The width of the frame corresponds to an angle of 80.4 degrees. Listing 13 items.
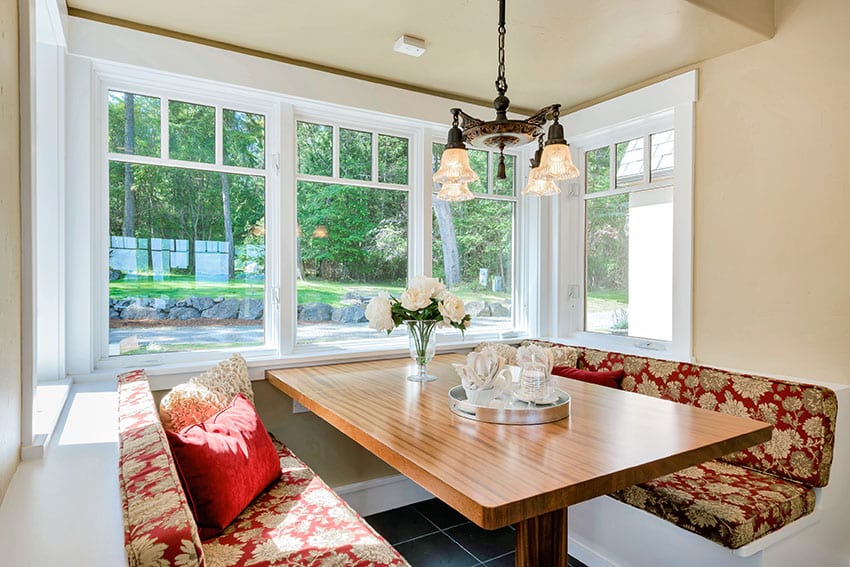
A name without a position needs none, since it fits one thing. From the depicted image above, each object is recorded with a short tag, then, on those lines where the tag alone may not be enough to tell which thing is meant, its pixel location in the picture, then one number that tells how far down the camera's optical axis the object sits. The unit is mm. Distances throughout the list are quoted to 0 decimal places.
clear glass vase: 2174
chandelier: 1667
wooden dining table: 1144
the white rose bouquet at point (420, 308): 2072
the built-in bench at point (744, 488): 1760
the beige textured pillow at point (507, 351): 2883
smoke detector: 2389
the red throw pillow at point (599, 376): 2633
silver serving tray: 1593
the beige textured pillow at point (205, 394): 1794
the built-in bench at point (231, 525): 813
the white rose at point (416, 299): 2092
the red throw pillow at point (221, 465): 1497
